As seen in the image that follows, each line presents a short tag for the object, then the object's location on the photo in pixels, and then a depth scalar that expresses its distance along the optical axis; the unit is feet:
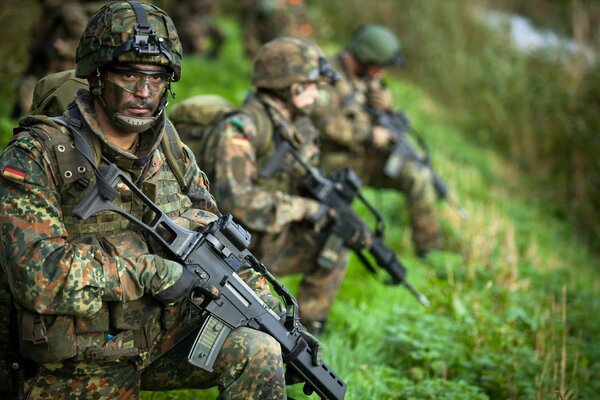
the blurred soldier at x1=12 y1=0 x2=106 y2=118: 41.73
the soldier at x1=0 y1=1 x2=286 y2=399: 17.46
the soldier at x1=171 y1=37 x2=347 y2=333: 29.55
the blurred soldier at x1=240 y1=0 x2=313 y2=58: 69.34
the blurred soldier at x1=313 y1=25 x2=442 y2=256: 46.32
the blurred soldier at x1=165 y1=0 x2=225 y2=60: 79.05
